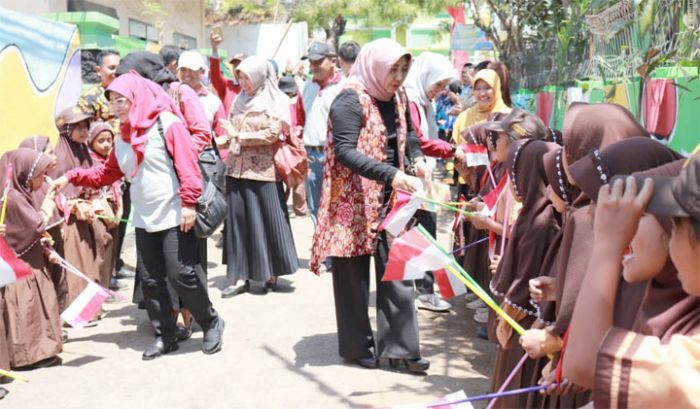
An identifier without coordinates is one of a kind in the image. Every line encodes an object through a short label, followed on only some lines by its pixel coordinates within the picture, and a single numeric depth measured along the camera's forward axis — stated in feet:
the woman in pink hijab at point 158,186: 16.62
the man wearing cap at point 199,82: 25.25
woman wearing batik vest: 15.40
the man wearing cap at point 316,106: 26.78
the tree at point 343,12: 115.65
